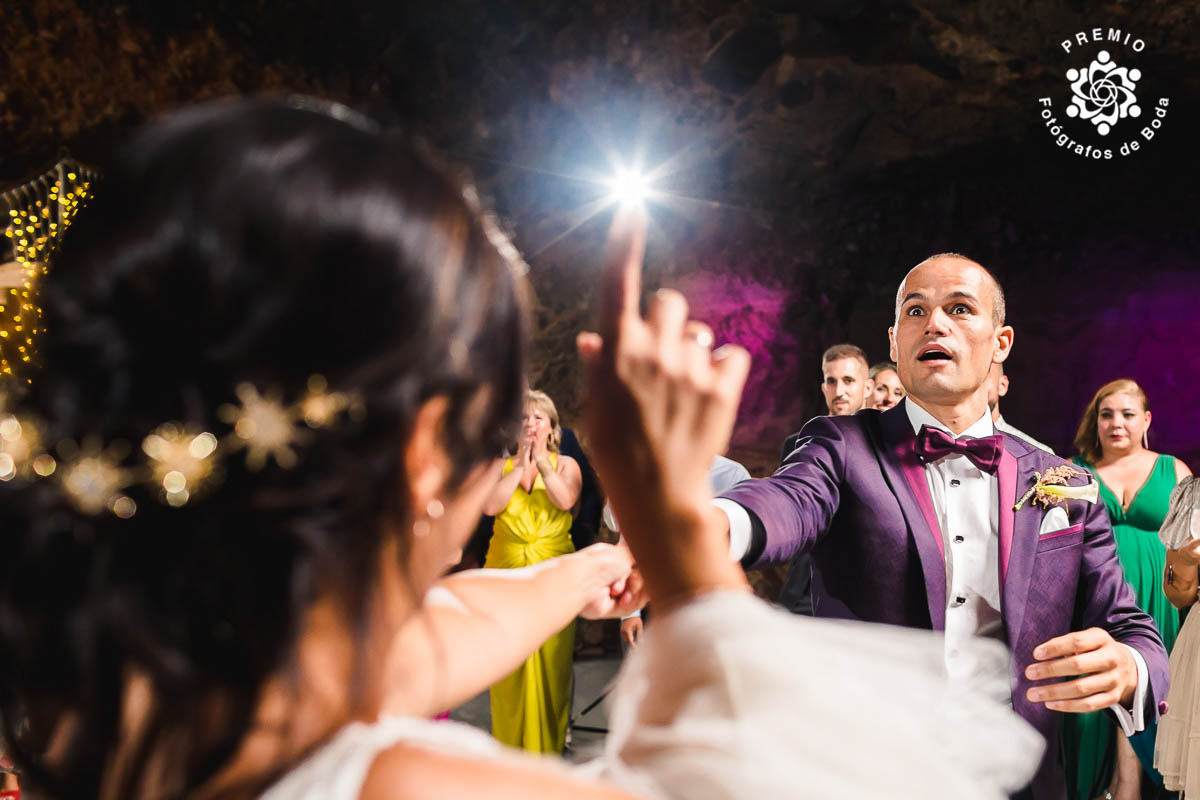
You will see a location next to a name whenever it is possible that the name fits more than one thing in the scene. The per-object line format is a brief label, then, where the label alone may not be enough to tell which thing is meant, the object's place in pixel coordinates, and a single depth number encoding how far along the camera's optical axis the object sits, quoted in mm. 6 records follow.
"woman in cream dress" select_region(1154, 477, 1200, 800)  3355
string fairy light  2482
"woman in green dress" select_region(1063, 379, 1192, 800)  3902
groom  1652
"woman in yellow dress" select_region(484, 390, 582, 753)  4328
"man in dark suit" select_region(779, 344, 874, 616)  4645
